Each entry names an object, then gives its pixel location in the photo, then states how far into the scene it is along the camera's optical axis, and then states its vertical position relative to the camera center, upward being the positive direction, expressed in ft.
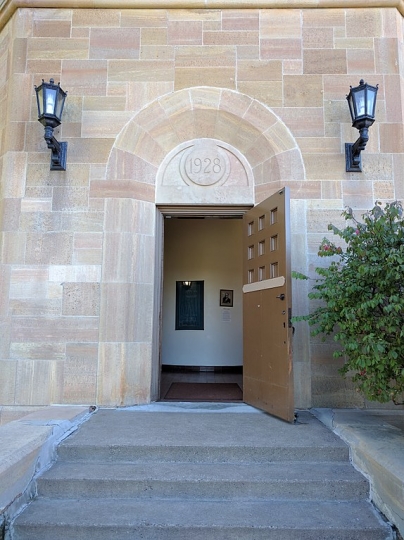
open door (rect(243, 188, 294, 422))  11.36 +0.33
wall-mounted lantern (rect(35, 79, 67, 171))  12.85 +7.08
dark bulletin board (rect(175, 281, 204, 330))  25.45 +0.73
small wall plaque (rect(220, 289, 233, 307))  25.54 +1.34
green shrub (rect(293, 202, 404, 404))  8.83 +0.41
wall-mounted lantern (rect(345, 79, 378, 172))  12.57 +7.01
